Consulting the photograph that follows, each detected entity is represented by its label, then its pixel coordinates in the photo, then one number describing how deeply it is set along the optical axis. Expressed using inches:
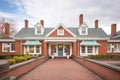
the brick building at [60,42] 600.9
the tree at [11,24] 1157.1
